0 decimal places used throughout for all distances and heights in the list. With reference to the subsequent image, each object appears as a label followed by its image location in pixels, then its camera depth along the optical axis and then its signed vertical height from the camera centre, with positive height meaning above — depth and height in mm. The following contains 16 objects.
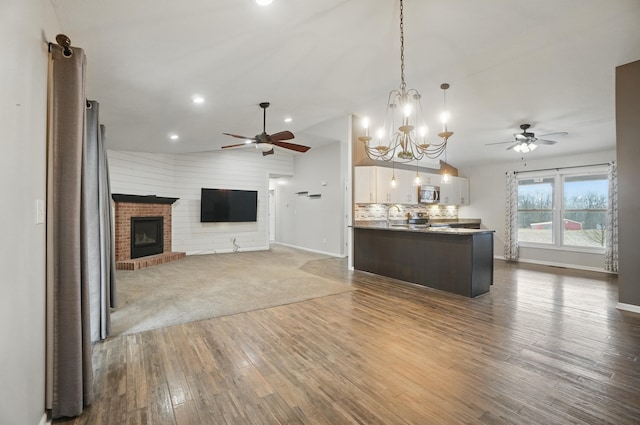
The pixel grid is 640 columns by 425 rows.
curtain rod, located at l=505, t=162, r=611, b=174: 6354 +1065
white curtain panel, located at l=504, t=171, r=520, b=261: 7520 -181
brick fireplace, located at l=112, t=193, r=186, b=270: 6387 -316
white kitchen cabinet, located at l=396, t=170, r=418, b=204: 7246 +635
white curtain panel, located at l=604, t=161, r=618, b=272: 5965 -325
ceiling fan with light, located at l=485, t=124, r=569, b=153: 5227 +1294
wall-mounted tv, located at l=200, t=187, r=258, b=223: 8297 +203
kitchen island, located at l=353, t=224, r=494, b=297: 4285 -725
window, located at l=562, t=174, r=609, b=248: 6379 +75
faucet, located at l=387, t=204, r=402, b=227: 7527 +125
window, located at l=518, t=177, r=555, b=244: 7152 +81
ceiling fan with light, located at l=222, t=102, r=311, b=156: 4500 +1140
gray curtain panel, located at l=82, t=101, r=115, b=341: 2701 -186
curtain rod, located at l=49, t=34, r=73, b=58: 1716 +1004
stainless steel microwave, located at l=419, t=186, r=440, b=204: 7846 +504
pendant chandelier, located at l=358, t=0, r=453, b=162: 2930 +1793
